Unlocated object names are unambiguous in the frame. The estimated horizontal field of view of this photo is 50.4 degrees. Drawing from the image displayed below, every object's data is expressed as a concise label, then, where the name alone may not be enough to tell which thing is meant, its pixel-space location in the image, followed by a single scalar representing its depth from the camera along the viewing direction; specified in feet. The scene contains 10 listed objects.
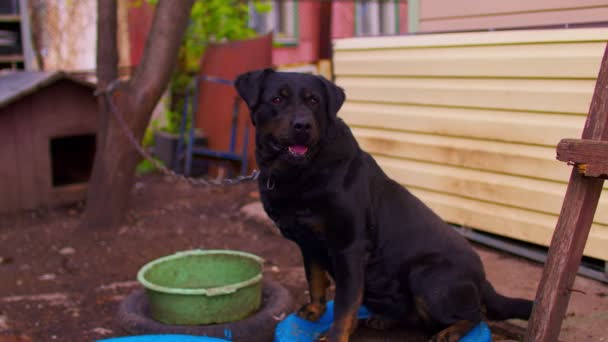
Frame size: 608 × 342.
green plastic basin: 12.12
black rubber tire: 12.06
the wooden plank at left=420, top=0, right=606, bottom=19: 14.74
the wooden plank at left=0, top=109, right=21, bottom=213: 20.84
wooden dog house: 20.97
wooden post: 8.30
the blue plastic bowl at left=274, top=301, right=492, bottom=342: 10.02
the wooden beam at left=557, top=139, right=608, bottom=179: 7.77
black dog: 9.70
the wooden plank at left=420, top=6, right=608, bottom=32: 14.23
